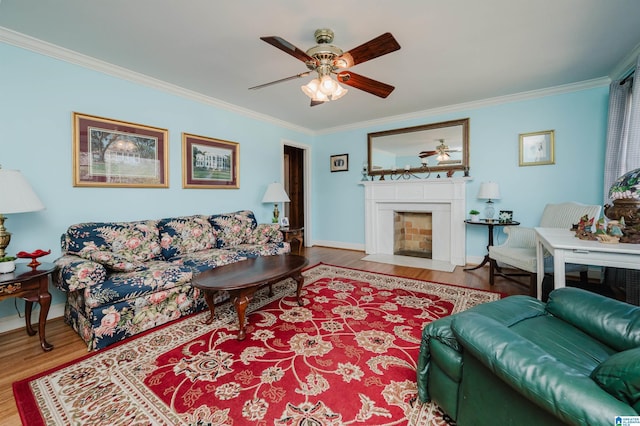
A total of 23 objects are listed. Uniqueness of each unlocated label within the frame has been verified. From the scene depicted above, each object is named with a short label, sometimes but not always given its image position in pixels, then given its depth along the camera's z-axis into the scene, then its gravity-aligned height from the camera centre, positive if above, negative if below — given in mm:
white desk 1630 -311
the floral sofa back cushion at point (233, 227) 3562 -273
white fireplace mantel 4266 -42
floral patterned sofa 2020 -554
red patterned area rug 1380 -1053
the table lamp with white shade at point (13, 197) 1935 +87
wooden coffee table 2092 -591
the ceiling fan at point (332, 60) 1883 +1144
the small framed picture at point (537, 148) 3663 +814
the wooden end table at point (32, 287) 1848 -559
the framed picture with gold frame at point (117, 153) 2705 +615
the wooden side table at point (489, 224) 3637 -243
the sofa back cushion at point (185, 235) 3020 -327
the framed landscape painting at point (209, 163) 3621 +661
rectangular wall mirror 4270 +1004
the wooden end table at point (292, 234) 4406 -449
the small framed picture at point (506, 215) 3781 -129
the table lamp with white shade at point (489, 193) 3742 +184
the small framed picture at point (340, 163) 5428 +917
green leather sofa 734 -573
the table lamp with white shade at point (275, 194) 4445 +226
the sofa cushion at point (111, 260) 2236 -440
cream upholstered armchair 2664 -453
